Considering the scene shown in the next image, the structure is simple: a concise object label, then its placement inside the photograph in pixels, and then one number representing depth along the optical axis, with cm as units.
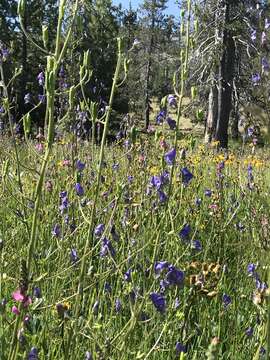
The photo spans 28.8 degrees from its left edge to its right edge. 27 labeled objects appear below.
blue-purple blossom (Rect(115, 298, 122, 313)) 208
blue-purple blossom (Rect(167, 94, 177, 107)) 207
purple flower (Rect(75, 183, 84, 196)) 239
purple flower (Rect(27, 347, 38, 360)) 147
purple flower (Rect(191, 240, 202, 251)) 203
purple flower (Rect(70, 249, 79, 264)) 222
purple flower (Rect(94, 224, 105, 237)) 234
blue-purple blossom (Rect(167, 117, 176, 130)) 185
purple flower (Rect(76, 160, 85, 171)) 271
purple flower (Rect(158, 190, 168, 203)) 205
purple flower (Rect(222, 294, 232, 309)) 235
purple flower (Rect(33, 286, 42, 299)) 191
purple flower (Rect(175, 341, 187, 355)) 171
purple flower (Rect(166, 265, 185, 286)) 170
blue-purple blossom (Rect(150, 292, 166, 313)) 163
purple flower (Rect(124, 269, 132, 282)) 196
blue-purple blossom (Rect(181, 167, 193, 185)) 195
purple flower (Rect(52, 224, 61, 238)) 246
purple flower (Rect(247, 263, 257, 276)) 230
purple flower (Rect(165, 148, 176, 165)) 173
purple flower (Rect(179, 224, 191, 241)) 194
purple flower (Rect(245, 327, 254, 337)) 203
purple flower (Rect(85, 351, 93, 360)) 158
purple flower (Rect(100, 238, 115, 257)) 199
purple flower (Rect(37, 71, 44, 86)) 348
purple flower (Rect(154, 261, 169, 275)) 175
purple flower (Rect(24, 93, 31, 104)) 379
